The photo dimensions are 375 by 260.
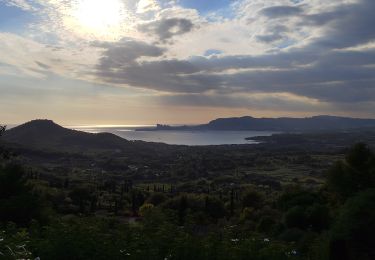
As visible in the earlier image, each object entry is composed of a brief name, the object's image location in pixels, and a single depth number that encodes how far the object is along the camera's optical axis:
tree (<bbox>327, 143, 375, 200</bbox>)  40.66
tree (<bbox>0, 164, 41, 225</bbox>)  22.43
